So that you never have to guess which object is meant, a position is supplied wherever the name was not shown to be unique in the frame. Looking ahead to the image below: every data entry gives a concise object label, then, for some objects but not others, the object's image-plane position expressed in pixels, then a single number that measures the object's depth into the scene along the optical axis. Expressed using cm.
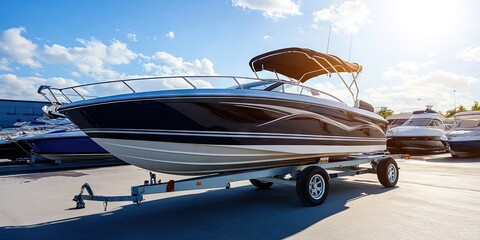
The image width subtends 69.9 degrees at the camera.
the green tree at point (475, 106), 5471
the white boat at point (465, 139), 1309
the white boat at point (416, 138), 1493
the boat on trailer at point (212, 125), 434
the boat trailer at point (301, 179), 433
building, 3506
